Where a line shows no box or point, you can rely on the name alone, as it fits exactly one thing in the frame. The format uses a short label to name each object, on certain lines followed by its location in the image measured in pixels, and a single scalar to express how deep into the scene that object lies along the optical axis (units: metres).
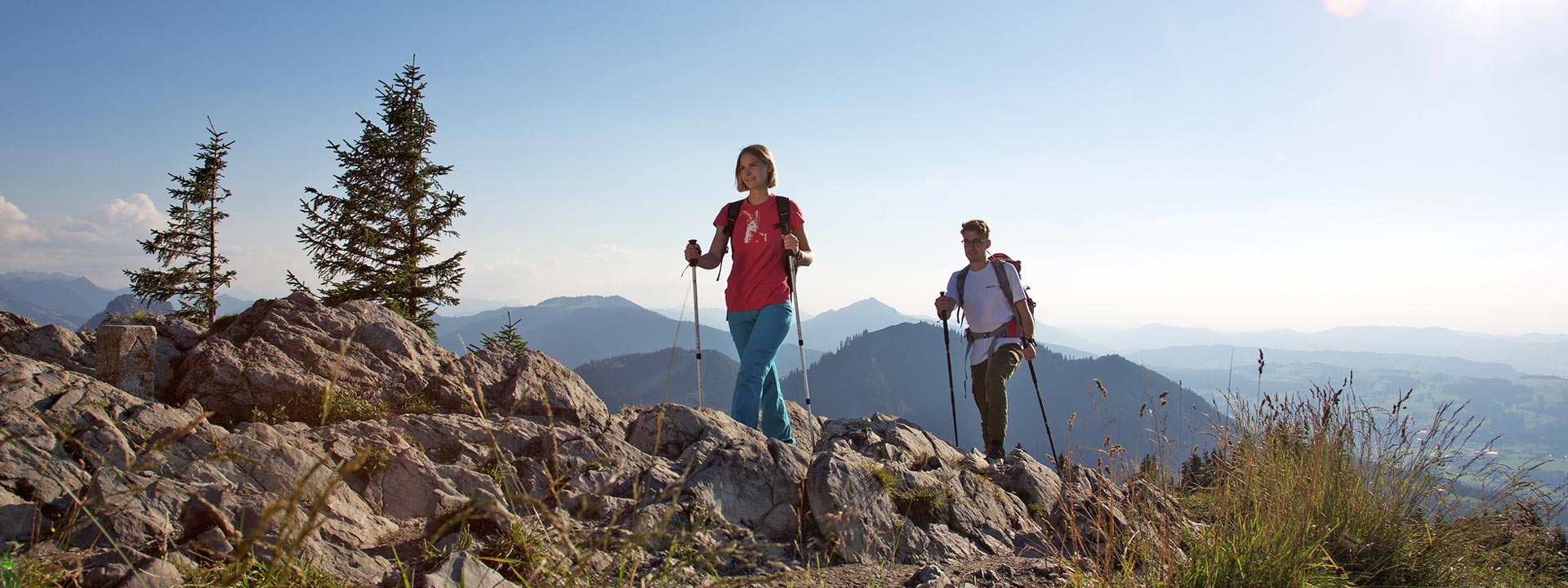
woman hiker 7.29
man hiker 9.13
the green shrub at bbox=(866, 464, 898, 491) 5.76
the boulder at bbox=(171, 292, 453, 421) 7.04
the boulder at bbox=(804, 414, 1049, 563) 5.07
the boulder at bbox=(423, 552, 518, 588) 3.19
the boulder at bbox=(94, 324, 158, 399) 6.80
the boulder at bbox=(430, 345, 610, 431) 8.08
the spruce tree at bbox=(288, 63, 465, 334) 19.47
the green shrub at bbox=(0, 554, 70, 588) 2.68
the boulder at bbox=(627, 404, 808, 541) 4.99
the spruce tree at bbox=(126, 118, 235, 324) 22.00
